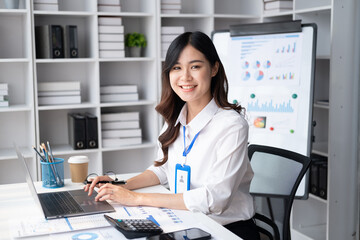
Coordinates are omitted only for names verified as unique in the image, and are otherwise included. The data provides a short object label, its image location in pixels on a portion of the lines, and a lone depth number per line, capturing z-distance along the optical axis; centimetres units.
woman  183
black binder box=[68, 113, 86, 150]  367
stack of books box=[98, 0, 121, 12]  372
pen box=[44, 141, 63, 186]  213
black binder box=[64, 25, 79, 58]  360
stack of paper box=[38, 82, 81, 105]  364
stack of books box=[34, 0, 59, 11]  355
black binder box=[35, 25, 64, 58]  354
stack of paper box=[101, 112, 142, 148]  382
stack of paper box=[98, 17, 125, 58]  368
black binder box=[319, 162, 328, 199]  327
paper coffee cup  221
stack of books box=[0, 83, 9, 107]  353
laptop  171
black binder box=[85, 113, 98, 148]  369
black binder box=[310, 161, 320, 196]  334
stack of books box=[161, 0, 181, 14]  386
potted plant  388
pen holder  213
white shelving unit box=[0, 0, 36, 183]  357
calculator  149
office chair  205
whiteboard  309
